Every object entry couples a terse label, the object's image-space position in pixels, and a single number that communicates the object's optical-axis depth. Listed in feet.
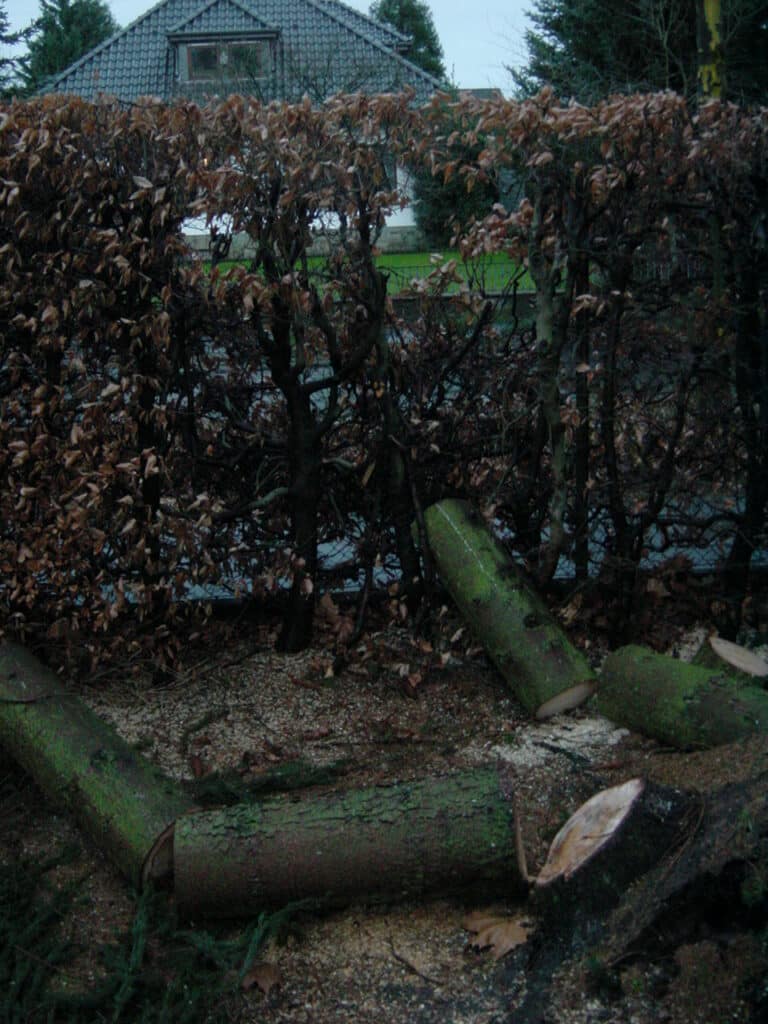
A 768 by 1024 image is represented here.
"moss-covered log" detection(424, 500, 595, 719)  15.93
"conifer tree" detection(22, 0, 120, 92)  105.29
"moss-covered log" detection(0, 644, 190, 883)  12.39
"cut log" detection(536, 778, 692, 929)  10.73
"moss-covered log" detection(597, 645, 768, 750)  13.79
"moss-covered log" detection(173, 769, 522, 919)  11.36
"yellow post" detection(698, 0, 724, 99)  36.65
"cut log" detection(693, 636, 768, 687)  14.70
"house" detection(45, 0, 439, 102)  75.36
